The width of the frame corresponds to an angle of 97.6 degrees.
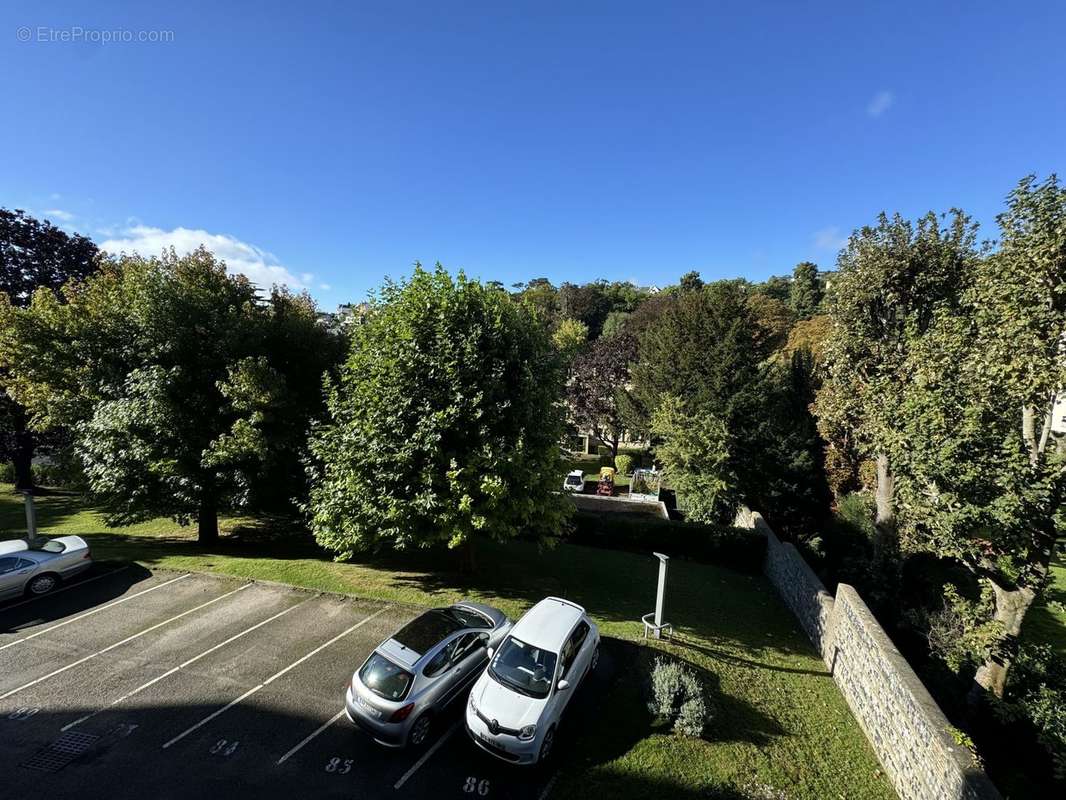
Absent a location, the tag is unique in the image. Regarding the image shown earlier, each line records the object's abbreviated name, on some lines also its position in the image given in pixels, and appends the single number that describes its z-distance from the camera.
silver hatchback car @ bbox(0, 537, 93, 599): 12.91
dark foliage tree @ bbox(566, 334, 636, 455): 43.03
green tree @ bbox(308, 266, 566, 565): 12.34
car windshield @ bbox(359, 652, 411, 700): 8.15
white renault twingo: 7.71
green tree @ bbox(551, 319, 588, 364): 57.21
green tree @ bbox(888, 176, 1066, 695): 9.89
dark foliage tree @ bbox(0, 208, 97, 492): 25.56
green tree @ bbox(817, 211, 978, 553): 15.63
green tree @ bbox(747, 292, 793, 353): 52.22
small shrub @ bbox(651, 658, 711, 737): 8.70
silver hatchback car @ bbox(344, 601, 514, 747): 8.05
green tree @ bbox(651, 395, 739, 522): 22.64
